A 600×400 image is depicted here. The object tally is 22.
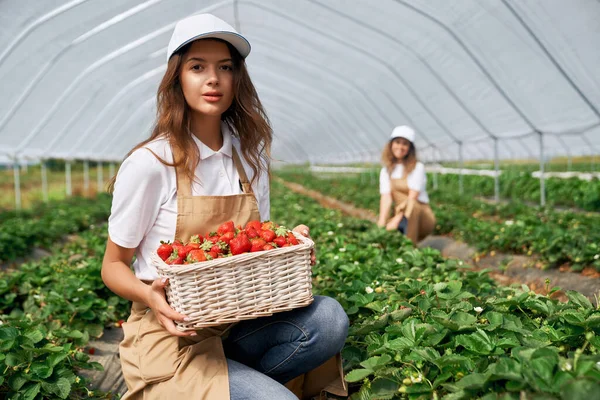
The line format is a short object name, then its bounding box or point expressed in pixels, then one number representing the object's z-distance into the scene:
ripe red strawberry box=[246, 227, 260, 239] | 1.99
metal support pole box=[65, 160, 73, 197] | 14.48
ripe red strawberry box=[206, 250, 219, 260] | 1.89
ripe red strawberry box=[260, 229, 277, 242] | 1.97
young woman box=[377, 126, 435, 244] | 6.23
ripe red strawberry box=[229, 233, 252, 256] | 1.90
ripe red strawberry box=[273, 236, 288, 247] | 1.99
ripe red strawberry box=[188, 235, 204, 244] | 1.98
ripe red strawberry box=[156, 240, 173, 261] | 1.93
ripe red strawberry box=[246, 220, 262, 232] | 2.03
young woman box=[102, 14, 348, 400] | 1.98
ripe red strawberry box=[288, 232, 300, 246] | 2.04
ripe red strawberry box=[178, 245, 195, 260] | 1.88
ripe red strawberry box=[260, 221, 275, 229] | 2.05
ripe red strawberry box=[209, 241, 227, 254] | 1.90
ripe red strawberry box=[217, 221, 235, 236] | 2.01
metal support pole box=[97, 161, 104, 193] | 17.25
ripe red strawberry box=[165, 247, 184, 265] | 1.86
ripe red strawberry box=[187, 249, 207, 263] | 1.84
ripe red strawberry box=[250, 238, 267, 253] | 1.92
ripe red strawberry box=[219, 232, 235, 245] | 1.95
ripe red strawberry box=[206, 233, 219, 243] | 1.96
